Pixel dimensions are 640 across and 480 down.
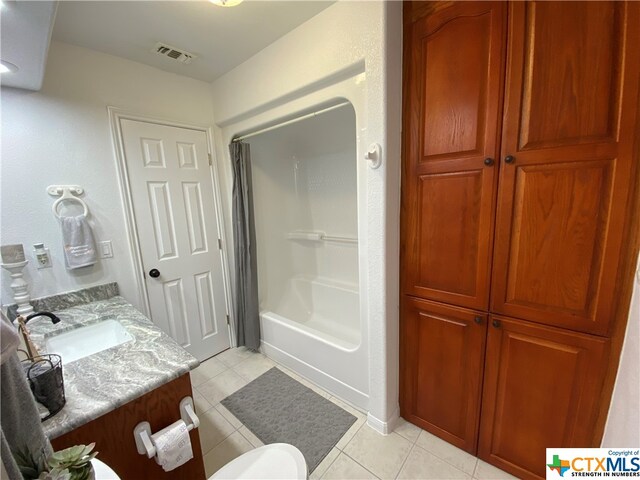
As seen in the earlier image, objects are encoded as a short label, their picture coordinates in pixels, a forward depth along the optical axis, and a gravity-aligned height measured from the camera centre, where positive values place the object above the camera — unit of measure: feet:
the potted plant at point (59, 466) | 1.89 -1.88
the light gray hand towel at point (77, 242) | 5.33 -0.67
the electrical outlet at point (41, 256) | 5.14 -0.89
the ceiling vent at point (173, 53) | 5.55 +3.38
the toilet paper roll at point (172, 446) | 3.14 -2.92
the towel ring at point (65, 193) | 5.27 +0.35
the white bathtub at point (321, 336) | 5.74 -3.79
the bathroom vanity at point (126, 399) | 2.79 -2.14
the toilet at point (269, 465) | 3.21 -3.36
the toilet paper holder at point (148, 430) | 3.09 -2.78
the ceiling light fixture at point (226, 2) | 4.06 +3.15
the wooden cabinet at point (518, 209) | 3.14 -0.26
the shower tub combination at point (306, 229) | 8.21 -1.04
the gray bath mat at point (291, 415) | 5.12 -4.70
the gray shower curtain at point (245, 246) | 7.52 -1.31
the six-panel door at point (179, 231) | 6.44 -0.69
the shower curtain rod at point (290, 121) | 5.24 +1.84
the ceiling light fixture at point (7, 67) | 3.89 +2.22
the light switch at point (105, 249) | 5.92 -0.93
